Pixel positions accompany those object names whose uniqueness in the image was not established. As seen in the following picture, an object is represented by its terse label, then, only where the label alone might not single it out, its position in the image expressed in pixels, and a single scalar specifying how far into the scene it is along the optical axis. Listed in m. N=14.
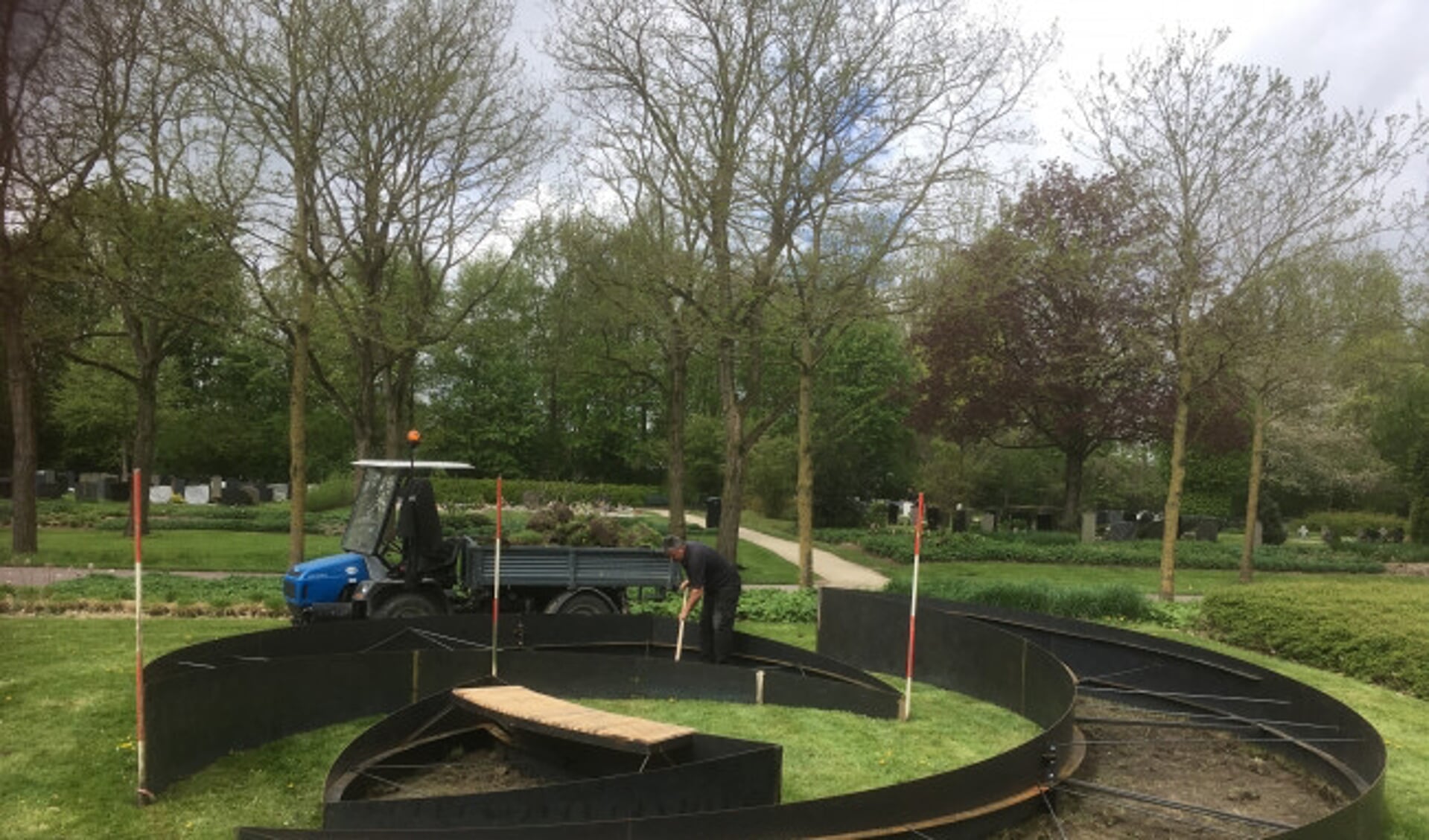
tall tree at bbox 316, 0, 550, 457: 16.41
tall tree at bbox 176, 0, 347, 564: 14.56
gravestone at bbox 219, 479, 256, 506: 36.84
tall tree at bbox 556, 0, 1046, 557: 15.80
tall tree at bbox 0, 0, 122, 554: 13.61
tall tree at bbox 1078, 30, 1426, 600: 15.90
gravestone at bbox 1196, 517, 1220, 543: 34.03
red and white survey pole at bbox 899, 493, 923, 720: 8.23
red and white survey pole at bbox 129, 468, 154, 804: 5.85
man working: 10.17
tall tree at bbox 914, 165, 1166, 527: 27.02
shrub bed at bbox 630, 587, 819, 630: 14.88
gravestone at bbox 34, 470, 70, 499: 36.53
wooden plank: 6.30
